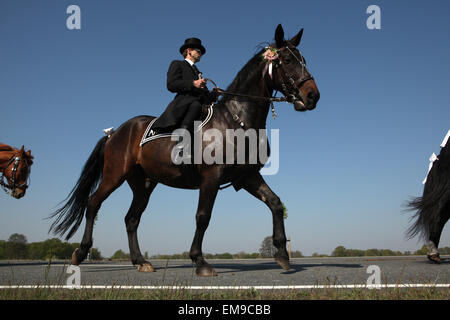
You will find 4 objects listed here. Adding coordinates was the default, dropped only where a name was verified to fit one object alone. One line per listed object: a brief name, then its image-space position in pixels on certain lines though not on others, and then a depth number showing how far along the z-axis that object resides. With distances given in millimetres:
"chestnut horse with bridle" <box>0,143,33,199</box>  9945
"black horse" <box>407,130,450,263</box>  7664
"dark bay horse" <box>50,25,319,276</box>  5781
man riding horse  6227
